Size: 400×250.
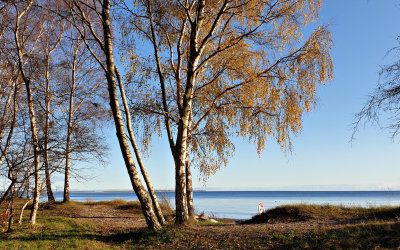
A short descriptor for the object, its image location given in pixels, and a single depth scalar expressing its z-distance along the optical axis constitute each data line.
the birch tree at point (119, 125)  9.41
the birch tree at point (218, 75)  9.58
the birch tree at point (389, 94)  6.78
